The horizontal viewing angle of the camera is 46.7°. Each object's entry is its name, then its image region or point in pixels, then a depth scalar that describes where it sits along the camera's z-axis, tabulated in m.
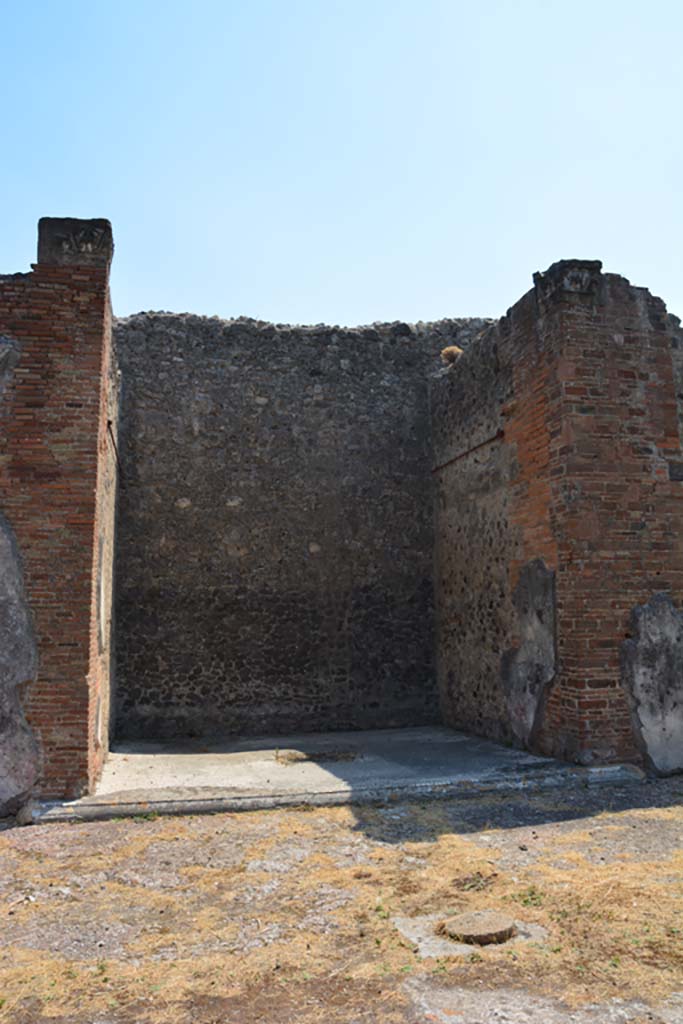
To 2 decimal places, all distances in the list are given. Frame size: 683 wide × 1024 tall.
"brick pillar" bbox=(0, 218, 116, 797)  6.52
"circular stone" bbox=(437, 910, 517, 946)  3.79
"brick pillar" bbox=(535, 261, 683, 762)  7.36
